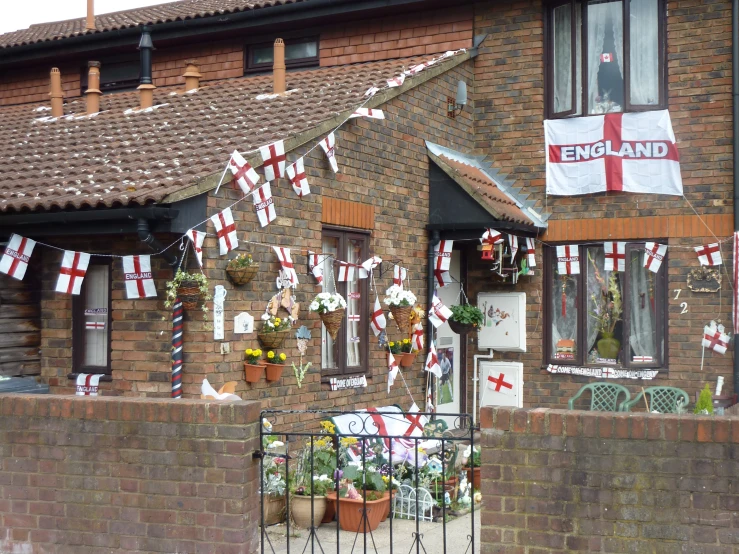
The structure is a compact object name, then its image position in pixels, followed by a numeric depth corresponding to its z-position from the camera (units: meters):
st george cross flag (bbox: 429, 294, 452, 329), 11.32
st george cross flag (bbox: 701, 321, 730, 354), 11.59
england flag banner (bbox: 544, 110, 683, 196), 11.95
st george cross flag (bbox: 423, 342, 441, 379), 11.58
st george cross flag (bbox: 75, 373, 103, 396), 9.14
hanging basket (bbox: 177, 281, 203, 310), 8.23
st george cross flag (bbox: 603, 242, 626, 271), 12.09
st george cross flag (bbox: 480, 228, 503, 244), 11.21
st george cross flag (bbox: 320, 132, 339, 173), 9.76
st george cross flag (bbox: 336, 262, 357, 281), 10.21
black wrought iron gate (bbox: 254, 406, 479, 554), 7.38
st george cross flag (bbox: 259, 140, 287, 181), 8.92
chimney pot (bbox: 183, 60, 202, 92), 13.34
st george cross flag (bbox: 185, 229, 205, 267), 8.20
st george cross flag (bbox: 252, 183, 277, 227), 8.98
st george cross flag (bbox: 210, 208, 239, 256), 8.48
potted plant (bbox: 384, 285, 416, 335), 10.60
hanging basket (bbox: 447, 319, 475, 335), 11.80
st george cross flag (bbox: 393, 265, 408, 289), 11.09
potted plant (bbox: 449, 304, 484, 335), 11.71
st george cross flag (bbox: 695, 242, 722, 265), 11.59
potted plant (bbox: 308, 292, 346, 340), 9.51
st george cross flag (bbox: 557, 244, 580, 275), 12.31
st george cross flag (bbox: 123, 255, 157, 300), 8.62
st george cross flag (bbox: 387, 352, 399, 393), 10.84
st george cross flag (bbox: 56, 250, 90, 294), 8.77
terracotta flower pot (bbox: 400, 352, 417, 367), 11.15
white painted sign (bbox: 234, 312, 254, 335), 8.83
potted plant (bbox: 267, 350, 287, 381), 9.13
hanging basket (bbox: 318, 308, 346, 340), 9.59
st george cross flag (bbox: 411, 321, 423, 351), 11.33
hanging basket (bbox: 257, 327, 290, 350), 9.08
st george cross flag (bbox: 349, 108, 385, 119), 10.13
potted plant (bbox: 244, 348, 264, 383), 8.93
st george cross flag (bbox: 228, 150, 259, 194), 8.59
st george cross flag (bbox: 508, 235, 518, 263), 11.84
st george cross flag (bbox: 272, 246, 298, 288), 9.25
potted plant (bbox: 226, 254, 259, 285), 8.69
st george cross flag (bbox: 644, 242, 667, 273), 11.90
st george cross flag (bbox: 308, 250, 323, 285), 9.70
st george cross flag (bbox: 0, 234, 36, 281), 8.84
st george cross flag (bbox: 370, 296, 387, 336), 10.69
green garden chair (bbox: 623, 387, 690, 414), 11.70
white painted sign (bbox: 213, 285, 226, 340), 8.58
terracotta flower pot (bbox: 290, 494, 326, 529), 7.71
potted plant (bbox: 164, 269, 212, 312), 8.24
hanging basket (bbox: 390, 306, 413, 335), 10.68
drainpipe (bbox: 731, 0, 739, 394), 11.48
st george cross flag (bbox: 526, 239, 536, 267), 12.32
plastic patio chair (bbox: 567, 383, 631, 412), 11.95
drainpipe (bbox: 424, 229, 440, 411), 11.73
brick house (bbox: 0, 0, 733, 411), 8.84
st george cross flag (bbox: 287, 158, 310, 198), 9.38
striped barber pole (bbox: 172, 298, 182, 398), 8.53
